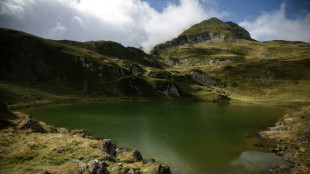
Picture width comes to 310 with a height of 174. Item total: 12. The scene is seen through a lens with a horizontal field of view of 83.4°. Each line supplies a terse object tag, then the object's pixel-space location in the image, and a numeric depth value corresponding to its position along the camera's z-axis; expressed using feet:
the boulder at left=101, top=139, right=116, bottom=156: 104.71
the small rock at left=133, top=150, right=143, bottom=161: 108.07
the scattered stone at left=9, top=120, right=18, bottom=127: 117.78
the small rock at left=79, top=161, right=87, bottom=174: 74.33
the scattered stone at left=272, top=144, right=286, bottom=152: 146.92
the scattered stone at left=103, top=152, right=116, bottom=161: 91.26
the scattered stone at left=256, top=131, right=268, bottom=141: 177.81
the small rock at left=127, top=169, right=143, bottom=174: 78.51
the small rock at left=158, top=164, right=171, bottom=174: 91.81
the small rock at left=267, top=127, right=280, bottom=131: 200.30
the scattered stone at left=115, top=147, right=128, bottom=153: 117.70
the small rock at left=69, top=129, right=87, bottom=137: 144.21
